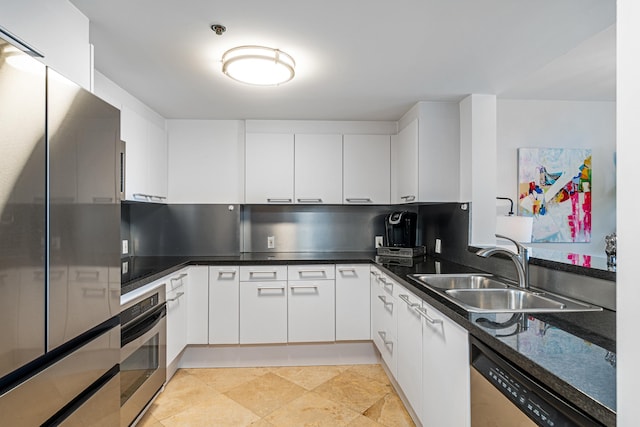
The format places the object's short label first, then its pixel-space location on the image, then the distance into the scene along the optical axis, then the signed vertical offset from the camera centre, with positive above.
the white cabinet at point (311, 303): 2.91 -0.76
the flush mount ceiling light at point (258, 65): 1.80 +0.80
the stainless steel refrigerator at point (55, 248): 0.93 -0.11
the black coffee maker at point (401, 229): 3.18 -0.15
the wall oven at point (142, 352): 1.86 -0.84
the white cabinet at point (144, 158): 2.50 +0.45
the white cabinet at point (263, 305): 2.88 -0.77
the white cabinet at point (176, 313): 2.51 -0.76
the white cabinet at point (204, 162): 3.20 +0.48
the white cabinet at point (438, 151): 2.76 +0.50
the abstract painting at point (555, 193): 3.06 +0.19
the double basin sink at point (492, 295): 1.49 -0.42
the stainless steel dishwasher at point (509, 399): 0.85 -0.53
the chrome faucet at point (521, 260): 1.85 -0.25
